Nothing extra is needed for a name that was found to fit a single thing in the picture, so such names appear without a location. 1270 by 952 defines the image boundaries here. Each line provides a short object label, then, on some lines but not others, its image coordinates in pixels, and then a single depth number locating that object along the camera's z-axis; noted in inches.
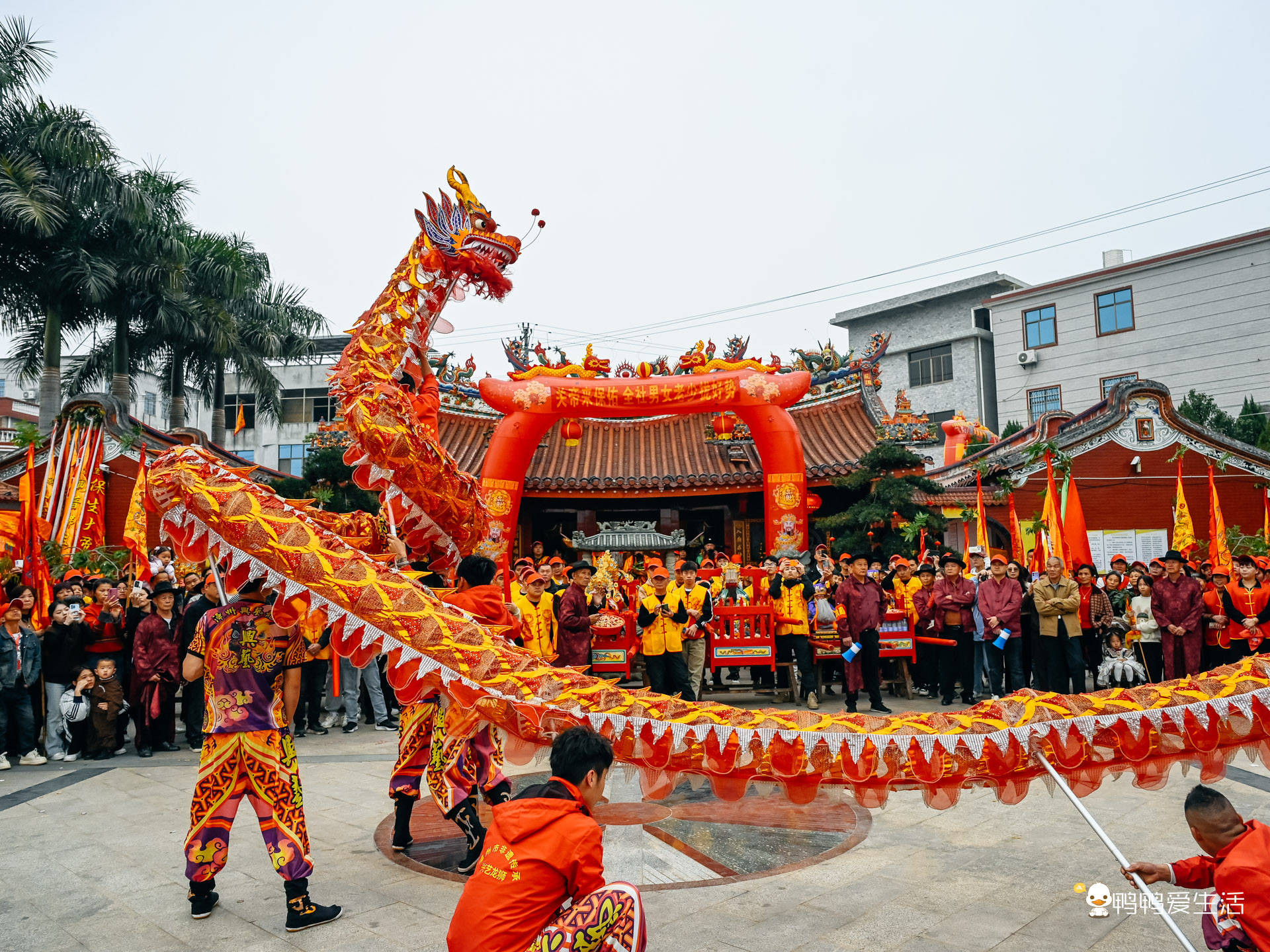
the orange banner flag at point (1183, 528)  495.5
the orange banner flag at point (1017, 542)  536.7
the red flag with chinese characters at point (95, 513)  488.1
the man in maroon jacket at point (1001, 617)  340.5
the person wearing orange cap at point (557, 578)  344.5
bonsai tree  457.4
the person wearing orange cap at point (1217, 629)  323.9
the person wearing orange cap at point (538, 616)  318.0
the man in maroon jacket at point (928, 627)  372.2
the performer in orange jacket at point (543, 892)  88.2
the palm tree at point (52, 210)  641.0
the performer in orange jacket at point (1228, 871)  93.4
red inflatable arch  535.5
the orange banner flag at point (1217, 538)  457.7
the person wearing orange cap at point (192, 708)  278.1
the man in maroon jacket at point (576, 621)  318.3
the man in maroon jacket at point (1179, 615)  325.7
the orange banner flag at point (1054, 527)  429.1
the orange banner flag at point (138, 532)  400.8
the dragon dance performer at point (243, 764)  141.9
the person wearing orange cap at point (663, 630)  341.4
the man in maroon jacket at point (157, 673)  285.7
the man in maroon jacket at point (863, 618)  345.7
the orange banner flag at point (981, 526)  482.9
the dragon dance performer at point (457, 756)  167.8
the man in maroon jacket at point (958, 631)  357.4
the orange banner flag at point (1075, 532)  454.9
